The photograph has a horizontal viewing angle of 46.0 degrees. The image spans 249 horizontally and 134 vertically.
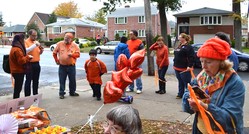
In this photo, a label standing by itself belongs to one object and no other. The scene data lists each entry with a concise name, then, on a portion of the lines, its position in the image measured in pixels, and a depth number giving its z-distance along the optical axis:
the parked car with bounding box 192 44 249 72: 15.02
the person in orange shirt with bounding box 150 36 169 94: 8.33
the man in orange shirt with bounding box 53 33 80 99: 7.70
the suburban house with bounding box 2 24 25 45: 78.00
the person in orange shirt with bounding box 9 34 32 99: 6.57
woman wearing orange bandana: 2.30
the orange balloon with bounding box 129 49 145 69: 3.87
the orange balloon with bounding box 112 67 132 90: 3.85
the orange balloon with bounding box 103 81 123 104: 3.79
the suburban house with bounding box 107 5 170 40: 54.94
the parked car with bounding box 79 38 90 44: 41.81
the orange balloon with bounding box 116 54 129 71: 3.91
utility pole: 11.96
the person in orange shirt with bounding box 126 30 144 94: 8.04
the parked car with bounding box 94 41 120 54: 29.77
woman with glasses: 1.95
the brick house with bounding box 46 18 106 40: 59.78
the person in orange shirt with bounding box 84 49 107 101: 7.63
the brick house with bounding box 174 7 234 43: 40.84
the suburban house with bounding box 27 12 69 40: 71.69
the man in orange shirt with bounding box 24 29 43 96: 7.16
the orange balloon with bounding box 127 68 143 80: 3.91
